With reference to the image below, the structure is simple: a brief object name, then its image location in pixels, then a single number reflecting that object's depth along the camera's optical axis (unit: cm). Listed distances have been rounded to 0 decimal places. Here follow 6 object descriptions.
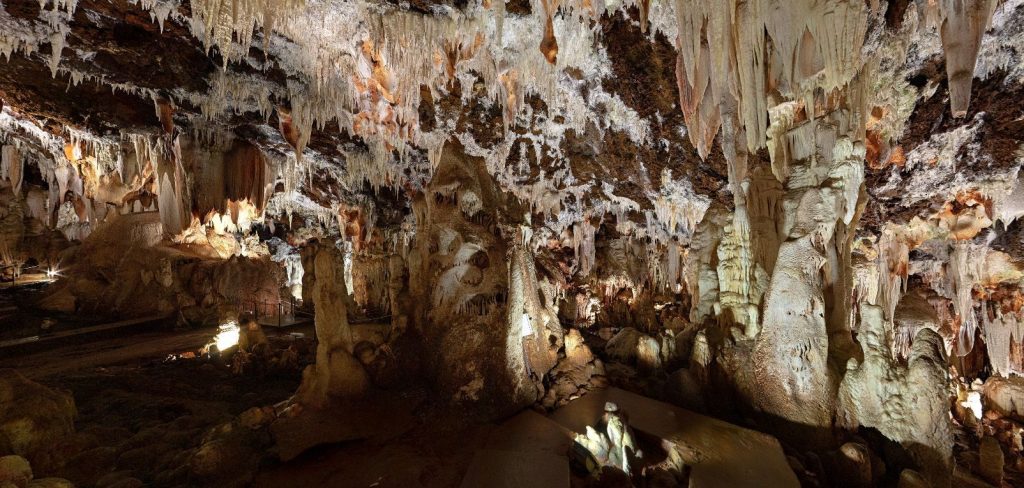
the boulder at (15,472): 321
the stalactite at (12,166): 1390
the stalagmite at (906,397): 409
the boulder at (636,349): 675
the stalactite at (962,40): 421
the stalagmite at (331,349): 531
